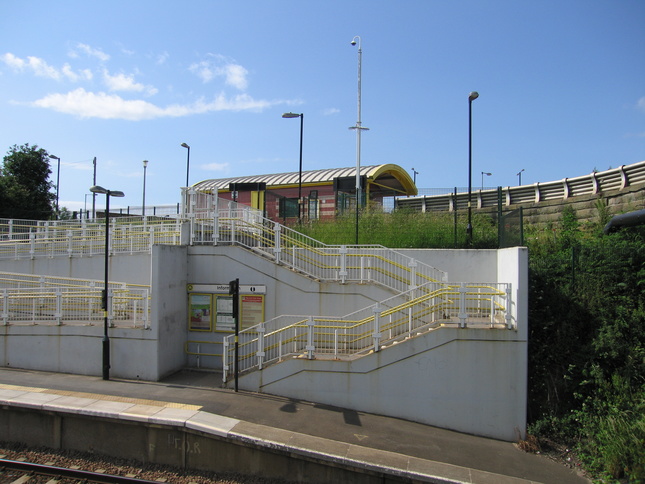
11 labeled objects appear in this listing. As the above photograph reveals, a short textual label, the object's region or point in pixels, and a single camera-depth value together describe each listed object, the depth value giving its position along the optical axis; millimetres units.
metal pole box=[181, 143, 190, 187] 33062
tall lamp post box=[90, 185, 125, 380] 11008
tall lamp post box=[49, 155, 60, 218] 34397
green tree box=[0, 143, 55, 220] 29266
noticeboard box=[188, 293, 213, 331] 12711
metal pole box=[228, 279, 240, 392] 10273
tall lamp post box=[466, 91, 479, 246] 15002
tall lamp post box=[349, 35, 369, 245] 20700
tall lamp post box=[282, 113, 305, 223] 19891
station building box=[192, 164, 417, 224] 21031
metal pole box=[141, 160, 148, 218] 41438
